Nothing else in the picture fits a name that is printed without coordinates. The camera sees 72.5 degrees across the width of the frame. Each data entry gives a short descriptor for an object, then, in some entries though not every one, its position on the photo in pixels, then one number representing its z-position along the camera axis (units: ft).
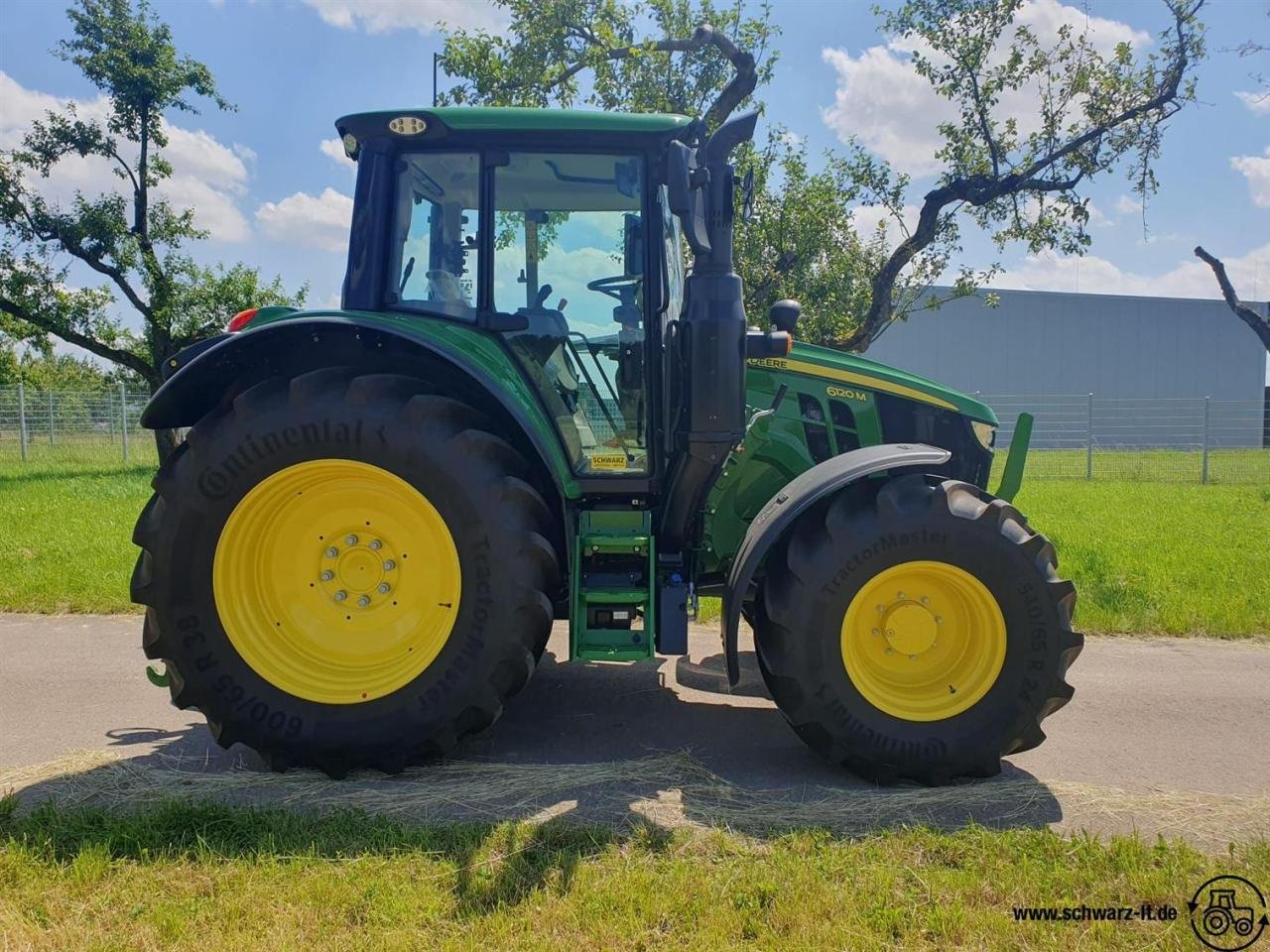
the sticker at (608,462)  12.30
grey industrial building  98.99
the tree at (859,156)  31.53
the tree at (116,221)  50.52
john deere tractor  10.84
